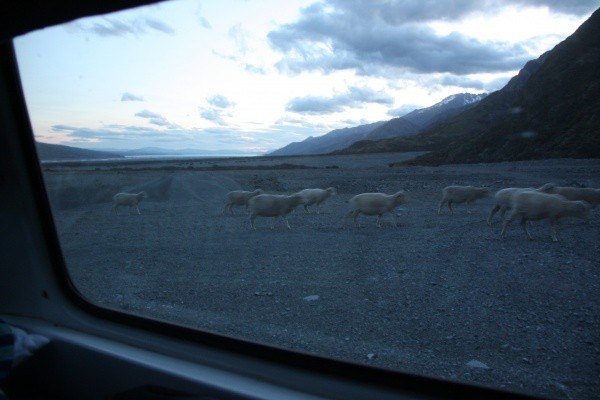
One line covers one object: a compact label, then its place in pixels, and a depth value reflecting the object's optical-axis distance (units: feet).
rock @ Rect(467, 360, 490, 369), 7.32
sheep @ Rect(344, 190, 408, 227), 26.07
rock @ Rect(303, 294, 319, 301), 11.27
